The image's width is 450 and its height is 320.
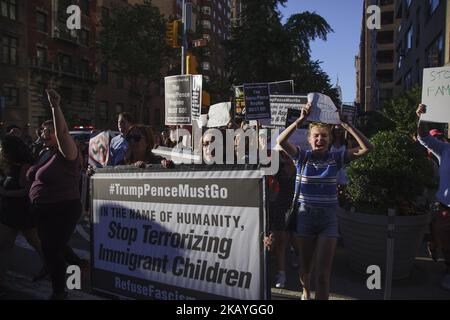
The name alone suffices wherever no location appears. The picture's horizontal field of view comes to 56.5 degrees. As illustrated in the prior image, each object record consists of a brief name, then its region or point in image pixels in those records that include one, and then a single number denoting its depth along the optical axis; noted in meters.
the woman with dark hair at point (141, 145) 4.95
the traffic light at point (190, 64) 9.79
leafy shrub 5.14
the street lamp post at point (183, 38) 10.74
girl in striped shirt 3.78
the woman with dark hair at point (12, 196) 4.79
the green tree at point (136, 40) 38.59
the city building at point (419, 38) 17.17
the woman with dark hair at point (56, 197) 4.20
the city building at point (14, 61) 31.77
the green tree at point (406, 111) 11.12
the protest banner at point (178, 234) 3.25
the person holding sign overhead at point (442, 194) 4.98
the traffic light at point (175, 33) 10.99
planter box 4.95
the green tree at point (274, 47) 29.27
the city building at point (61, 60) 34.69
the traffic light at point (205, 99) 9.39
